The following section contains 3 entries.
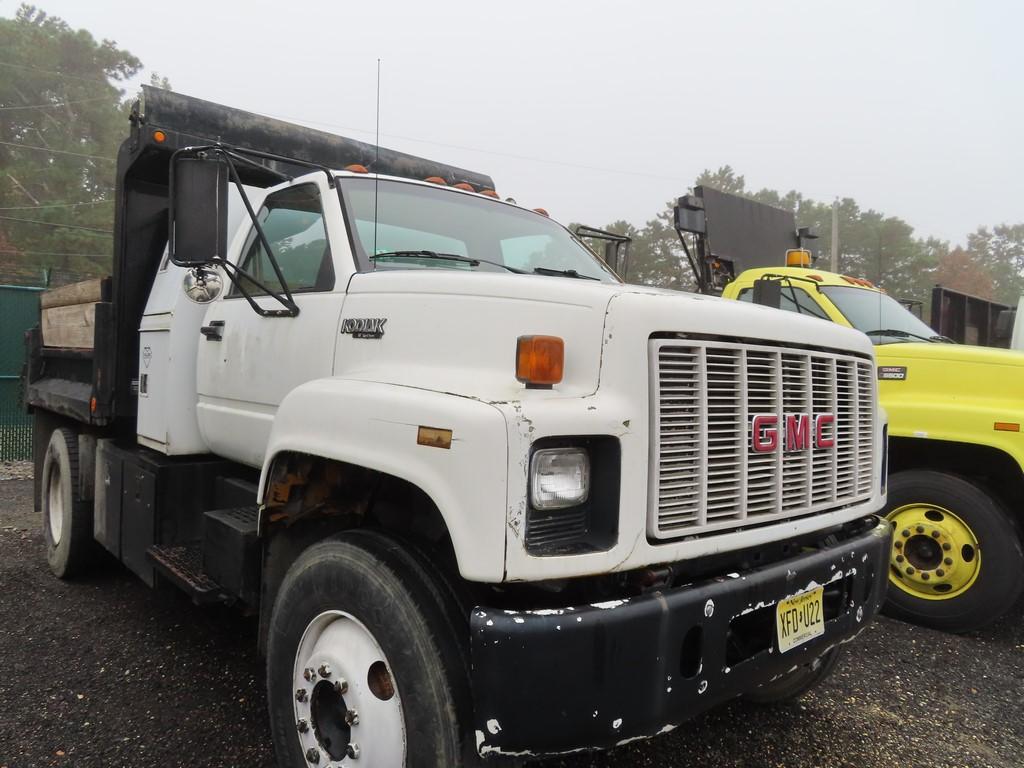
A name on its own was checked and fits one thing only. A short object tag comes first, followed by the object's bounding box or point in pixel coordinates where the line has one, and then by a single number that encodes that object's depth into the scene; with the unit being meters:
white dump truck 1.77
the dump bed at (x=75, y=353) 4.20
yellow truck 4.30
